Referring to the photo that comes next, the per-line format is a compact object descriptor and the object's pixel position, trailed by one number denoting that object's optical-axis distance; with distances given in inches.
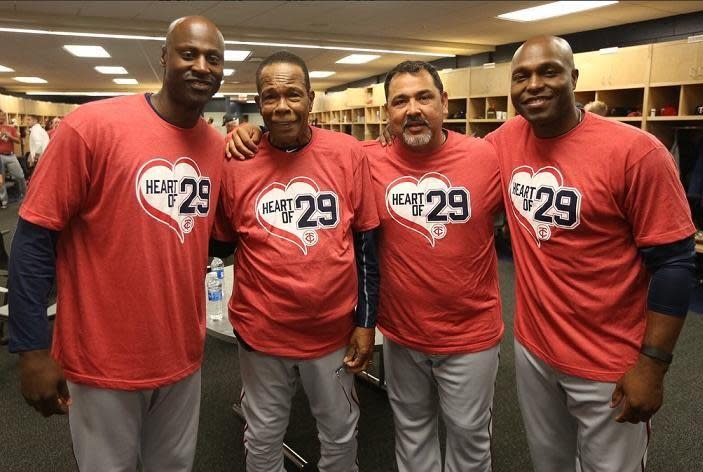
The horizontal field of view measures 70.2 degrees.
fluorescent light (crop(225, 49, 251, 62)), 358.6
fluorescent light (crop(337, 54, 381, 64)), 385.7
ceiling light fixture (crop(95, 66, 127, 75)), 435.2
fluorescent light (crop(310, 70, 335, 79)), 481.7
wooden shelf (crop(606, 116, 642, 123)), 196.5
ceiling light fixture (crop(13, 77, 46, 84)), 516.8
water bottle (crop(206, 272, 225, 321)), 97.4
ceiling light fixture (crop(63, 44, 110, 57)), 330.6
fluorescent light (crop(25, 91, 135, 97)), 692.7
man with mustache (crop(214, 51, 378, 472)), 61.9
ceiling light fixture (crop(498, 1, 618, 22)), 226.4
